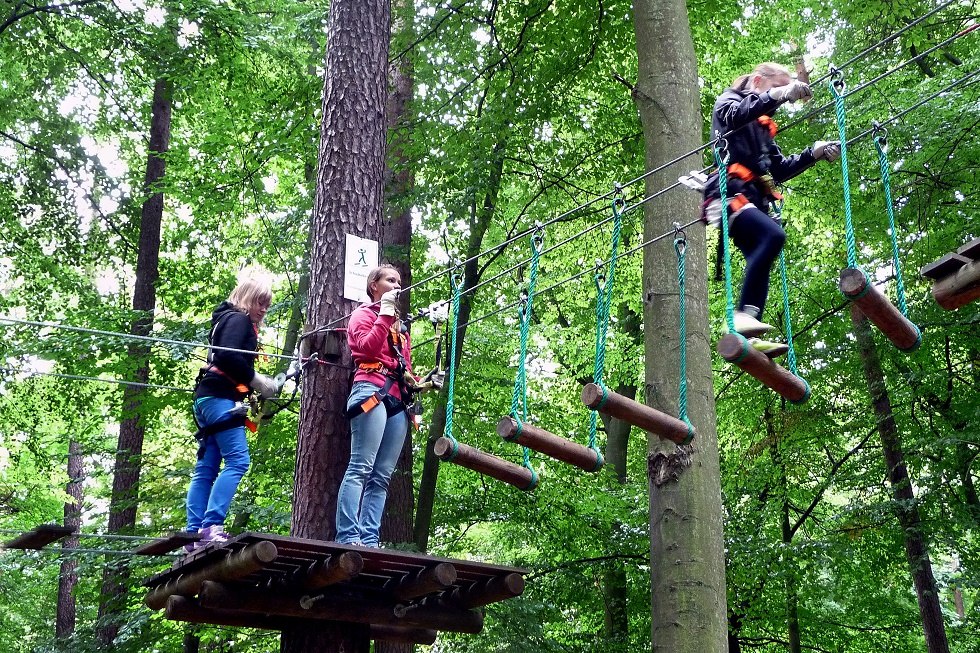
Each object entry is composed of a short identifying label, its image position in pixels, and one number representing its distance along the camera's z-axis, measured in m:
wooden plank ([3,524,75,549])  5.55
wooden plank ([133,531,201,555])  4.99
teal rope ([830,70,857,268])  3.63
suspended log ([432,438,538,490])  4.58
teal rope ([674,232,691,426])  4.48
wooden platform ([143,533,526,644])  4.42
